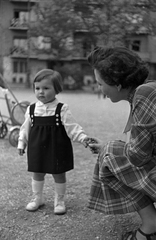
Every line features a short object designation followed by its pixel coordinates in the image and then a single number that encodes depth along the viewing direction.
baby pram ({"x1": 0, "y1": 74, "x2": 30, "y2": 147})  4.99
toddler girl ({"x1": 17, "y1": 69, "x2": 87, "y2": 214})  2.44
